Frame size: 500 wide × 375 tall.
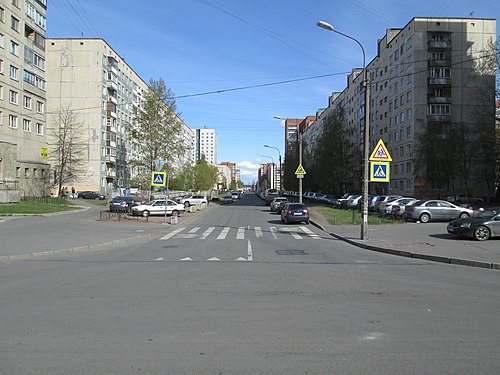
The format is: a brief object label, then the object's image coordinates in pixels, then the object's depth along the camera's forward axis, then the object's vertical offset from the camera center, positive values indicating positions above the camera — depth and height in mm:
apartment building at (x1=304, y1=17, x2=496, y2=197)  55469 +14901
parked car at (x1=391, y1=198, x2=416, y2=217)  28122 -1432
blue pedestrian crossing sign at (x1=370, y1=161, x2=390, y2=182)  17156 +779
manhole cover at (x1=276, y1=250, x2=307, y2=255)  13578 -2234
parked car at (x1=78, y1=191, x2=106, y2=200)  64500 -1843
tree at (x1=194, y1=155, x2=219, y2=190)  89681 +2292
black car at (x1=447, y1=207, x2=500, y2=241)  15773 -1435
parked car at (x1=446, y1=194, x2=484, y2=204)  47625 -1126
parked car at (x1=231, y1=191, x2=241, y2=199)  78481 -1801
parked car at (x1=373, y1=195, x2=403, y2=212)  32309 -1056
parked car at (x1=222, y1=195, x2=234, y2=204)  66688 -2163
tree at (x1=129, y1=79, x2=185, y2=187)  52219 +7851
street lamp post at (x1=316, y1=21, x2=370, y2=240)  16875 +1888
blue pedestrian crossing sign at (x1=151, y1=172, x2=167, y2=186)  25534 +378
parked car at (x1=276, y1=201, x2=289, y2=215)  40406 -2126
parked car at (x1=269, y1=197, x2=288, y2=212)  41906 -1657
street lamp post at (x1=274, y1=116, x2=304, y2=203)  37166 +520
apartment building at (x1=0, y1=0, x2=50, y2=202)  43812 +10503
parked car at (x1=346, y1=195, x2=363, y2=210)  40500 -1362
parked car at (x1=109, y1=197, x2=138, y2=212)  37469 -1955
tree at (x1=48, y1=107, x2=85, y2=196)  62188 +5932
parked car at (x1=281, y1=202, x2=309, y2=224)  27234 -1767
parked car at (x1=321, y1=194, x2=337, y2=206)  52266 -1605
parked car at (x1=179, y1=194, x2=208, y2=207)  47447 -1847
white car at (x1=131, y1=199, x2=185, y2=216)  34031 -2002
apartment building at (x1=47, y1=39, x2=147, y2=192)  69375 +16121
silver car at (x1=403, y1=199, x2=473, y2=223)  25281 -1345
